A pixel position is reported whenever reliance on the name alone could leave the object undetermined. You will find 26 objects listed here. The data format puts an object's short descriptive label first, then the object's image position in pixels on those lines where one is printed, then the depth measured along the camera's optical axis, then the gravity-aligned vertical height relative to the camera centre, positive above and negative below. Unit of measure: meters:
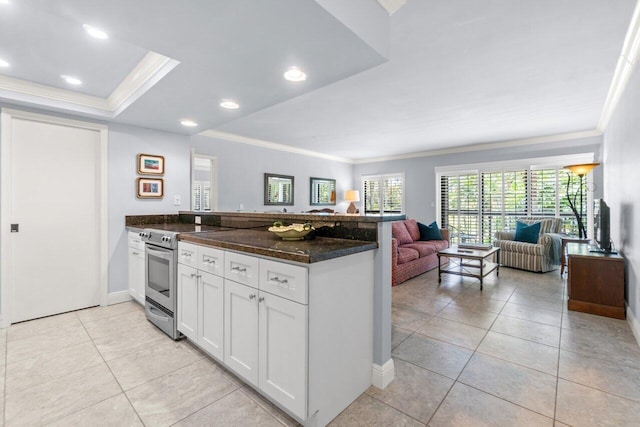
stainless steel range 2.43 -0.64
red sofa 4.15 -0.66
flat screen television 3.15 -0.19
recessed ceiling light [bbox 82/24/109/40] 2.01 +1.24
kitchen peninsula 1.46 -0.59
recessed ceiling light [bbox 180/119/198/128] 3.41 +1.02
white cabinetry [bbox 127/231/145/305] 3.14 -0.66
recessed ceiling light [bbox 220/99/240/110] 2.81 +1.03
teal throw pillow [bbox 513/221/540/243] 5.06 -0.41
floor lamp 4.40 +0.63
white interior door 2.93 -0.11
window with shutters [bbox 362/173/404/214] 7.78 +0.47
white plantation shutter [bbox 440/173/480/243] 6.66 +0.06
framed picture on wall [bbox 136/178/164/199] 3.66 +0.25
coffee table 3.97 -0.69
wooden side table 4.43 -0.58
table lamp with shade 8.12 +0.36
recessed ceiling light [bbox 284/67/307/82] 2.15 +1.02
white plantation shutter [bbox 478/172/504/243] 6.32 +0.12
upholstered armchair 4.72 -0.68
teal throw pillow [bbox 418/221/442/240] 5.50 -0.45
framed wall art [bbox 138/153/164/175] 3.65 +0.55
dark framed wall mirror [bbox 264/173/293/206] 6.17 +0.41
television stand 2.92 -0.76
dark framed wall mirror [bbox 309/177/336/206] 7.32 +0.45
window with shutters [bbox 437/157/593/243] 5.64 +0.26
